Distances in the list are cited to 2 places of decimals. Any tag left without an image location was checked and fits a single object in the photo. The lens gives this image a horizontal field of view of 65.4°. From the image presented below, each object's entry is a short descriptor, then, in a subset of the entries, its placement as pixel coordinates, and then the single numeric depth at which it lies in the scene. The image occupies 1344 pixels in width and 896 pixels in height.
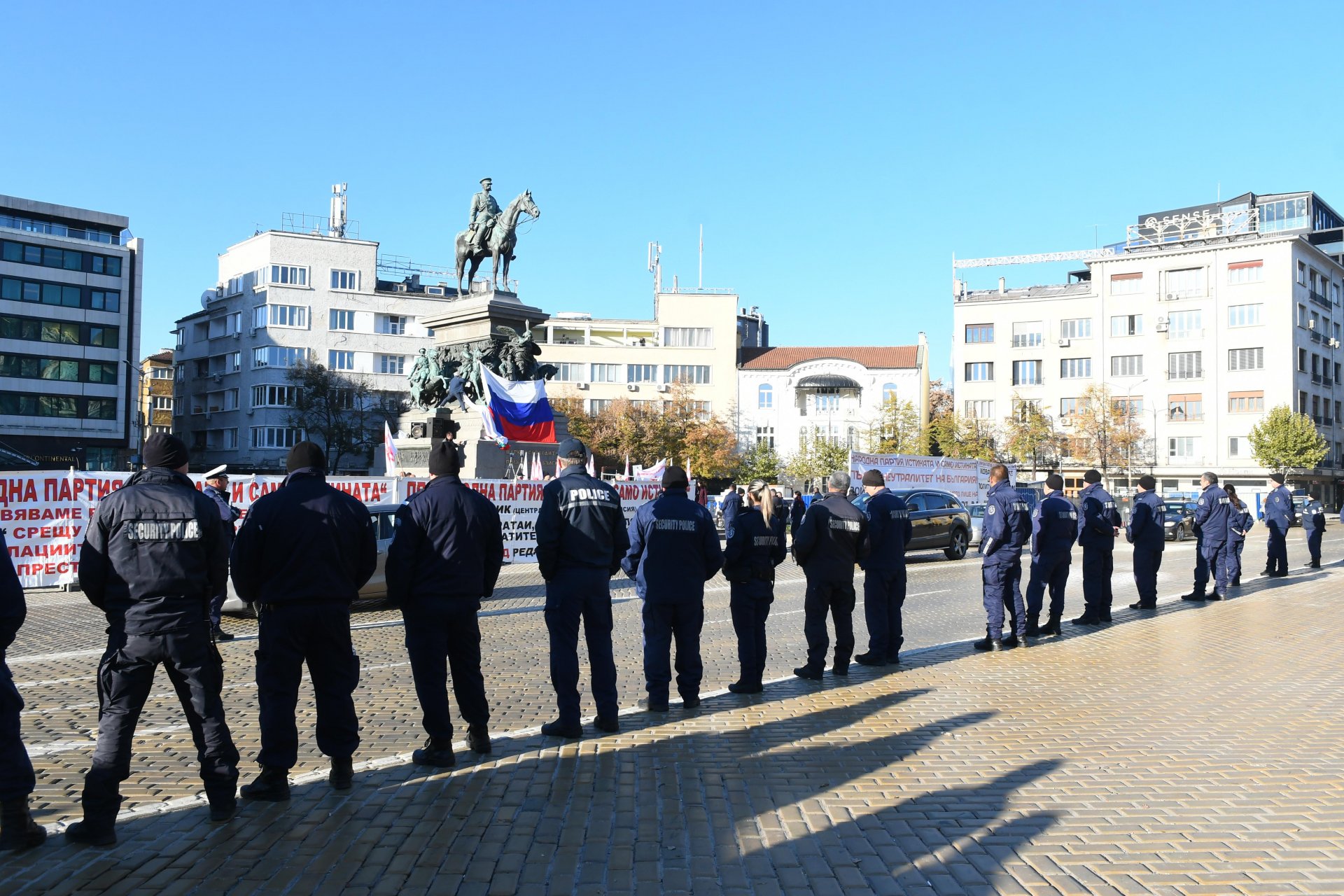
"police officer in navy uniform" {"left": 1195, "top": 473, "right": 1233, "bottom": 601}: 16.25
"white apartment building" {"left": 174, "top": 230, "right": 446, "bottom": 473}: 69.75
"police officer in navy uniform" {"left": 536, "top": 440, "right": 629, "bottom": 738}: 6.93
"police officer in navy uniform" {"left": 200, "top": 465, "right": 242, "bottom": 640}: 11.61
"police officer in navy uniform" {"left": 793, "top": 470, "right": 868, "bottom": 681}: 9.17
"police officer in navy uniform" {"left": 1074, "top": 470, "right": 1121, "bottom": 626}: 13.30
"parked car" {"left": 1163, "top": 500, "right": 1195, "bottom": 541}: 35.69
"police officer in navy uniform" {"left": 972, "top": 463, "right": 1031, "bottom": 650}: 10.80
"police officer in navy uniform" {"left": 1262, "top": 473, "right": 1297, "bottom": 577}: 19.56
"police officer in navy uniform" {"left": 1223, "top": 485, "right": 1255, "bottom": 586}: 16.53
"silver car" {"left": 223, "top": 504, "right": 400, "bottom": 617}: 13.75
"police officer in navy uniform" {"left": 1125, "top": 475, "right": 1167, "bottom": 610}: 14.78
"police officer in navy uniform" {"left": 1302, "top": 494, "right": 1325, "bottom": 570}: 21.98
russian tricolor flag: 22.19
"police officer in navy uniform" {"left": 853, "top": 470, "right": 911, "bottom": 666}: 9.96
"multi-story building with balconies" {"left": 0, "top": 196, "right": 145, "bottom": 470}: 64.19
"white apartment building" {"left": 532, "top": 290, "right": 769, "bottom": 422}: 78.00
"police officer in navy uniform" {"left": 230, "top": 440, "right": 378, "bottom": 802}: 5.47
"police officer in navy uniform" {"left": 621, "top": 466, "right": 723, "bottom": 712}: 7.87
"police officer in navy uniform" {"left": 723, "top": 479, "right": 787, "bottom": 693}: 8.57
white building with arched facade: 76.06
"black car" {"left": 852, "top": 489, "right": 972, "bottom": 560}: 23.67
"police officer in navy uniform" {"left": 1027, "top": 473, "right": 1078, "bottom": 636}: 12.11
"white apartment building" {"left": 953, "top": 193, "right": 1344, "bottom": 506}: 68.12
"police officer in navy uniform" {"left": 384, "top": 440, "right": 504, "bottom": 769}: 6.20
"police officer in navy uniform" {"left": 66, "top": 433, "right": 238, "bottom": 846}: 4.88
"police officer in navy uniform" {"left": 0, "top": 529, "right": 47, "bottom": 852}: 4.59
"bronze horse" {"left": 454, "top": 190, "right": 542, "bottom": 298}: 24.77
